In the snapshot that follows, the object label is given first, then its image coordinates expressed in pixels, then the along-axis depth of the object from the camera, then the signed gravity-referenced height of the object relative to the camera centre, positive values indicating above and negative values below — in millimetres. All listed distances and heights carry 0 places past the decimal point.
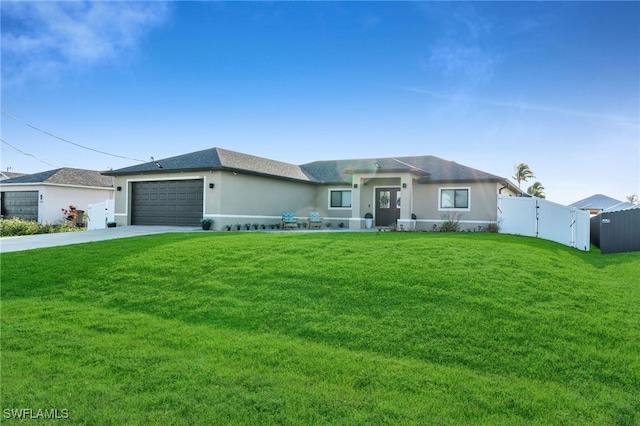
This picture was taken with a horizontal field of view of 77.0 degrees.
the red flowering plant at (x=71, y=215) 27138 -431
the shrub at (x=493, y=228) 20328 -717
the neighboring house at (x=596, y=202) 31625 +1075
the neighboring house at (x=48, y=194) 27688 +1058
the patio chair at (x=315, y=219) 24905 -456
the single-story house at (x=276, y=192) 21031 +1133
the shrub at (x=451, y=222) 20047 -471
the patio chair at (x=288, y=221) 23453 -563
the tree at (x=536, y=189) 58375 +3731
